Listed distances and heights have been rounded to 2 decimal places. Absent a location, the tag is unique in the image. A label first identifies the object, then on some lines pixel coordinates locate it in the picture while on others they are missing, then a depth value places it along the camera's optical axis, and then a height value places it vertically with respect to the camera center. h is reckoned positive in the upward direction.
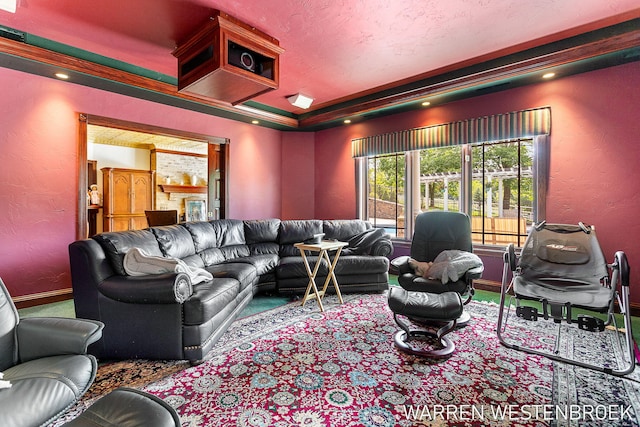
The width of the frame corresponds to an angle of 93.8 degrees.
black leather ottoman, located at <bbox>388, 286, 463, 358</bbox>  2.27 -0.77
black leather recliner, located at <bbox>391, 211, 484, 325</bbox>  2.79 -0.37
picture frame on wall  8.35 +0.05
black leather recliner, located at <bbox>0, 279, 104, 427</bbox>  1.11 -0.69
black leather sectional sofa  2.20 -0.68
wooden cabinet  7.30 +0.34
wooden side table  3.39 -0.66
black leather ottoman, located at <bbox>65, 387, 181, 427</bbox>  1.00 -0.70
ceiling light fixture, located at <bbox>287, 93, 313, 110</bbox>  4.50 +1.71
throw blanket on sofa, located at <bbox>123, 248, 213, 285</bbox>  2.37 -0.43
